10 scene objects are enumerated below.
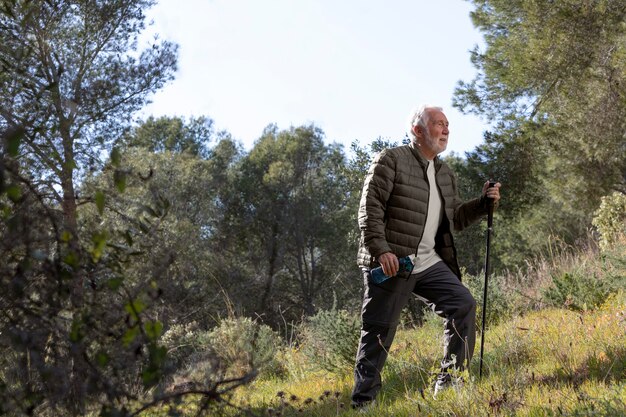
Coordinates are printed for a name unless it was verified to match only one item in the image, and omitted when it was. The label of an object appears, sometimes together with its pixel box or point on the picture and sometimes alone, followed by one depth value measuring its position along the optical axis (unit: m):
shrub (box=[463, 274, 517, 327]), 8.12
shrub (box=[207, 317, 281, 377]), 7.69
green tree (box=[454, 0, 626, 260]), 14.28
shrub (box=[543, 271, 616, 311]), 7.38
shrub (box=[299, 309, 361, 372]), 6.79
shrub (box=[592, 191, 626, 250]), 13.72
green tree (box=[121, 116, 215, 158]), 37.00
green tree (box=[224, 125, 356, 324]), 33.00
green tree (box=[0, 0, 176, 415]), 2.01
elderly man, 4.90
